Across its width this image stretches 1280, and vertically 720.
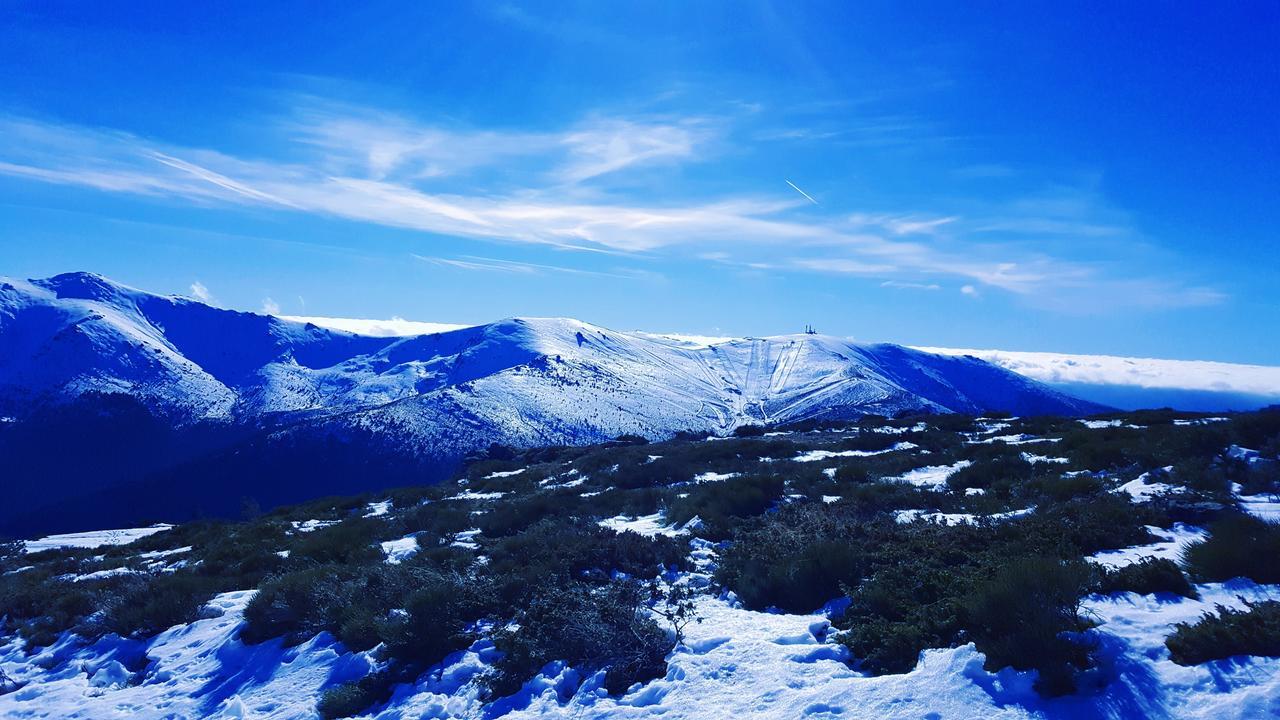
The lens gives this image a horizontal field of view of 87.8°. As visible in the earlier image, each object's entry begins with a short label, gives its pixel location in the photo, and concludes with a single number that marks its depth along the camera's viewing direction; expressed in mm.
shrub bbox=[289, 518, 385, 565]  13422
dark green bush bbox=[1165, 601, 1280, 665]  5414
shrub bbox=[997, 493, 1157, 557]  8609
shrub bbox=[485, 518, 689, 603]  9984
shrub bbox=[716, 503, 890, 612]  8812
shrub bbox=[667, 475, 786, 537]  13595
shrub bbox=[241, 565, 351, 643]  9938
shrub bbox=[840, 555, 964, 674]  6738
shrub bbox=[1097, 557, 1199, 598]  6902
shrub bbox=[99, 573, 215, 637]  11180
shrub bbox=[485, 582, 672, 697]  7605
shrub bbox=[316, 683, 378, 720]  7887
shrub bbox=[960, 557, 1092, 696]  5750
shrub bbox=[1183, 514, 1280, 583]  6895
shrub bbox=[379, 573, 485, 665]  8633
